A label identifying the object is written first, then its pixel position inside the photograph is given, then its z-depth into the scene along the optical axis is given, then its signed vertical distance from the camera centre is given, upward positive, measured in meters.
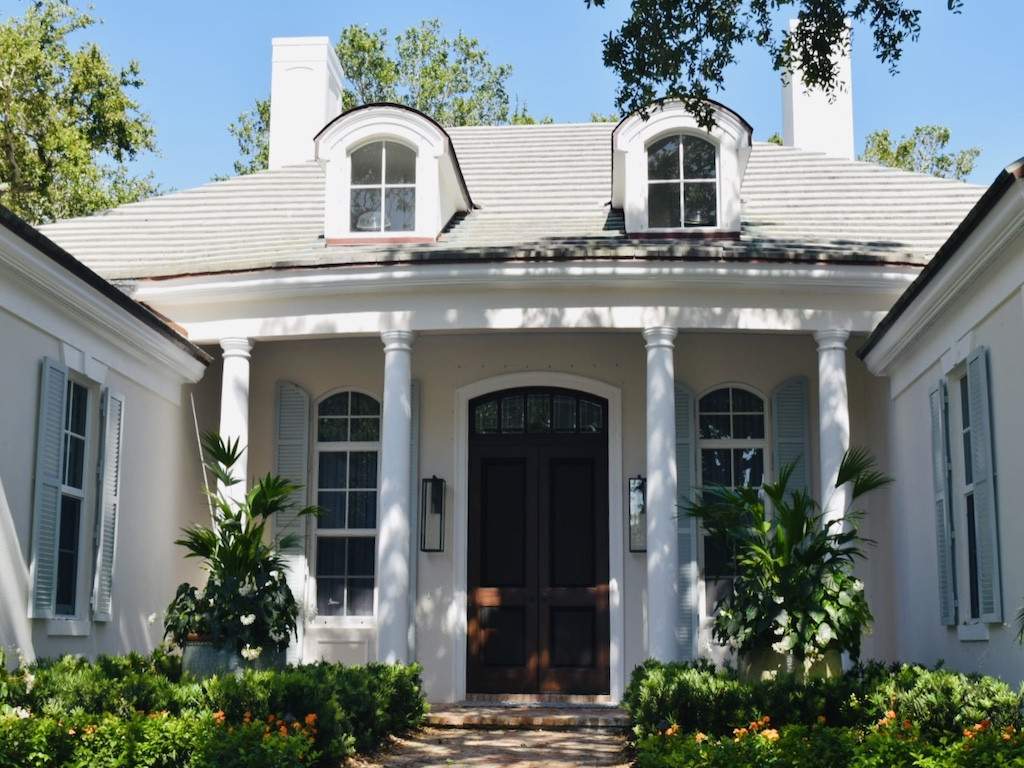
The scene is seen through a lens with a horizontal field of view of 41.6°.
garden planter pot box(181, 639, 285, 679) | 10.73 -0.48
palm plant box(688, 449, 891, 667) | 9.88 +0.12
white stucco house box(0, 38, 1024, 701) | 12.49 +2.27
